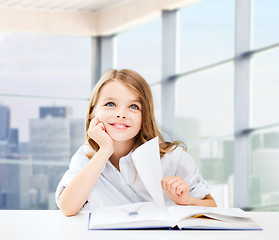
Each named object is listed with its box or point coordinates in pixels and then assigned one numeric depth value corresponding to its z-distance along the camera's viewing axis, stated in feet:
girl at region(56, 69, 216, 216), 5.58
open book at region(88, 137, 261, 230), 4.82
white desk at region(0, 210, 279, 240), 4.68
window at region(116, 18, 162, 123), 16.63
